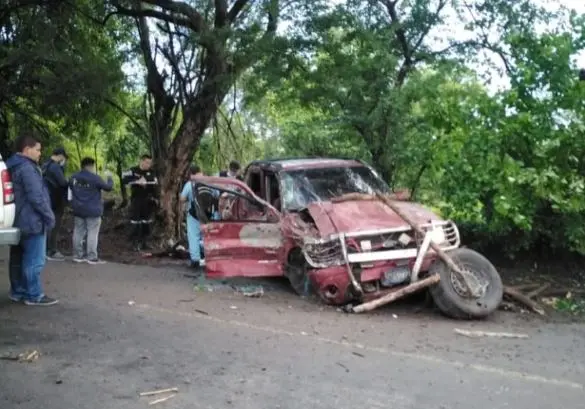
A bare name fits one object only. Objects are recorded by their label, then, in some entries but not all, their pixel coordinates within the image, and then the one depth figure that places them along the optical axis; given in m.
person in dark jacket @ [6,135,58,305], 7.18
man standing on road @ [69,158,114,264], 10.62
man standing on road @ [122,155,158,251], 13.08
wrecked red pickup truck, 7.84
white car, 6.77
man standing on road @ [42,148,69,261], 10.90
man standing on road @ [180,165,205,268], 10.99
